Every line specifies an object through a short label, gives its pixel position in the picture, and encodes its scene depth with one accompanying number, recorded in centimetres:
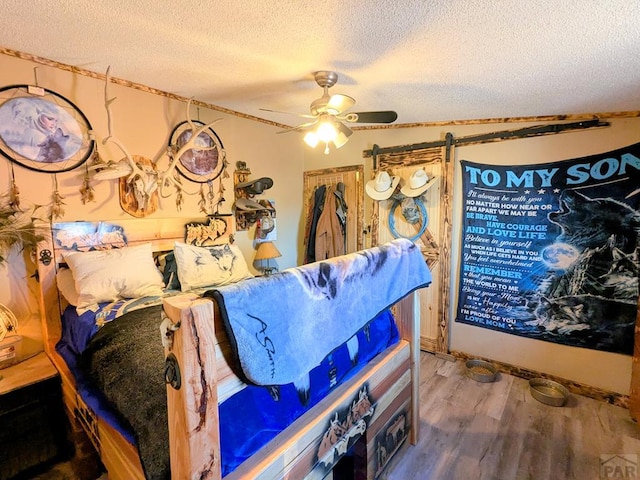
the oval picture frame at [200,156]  272
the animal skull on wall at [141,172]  219
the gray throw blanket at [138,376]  97
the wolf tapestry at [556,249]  221
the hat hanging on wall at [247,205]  314
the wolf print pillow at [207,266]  233
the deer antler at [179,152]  252
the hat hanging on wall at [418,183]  295
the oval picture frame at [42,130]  192
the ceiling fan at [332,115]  195
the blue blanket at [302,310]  87
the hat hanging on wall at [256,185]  307
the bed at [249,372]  80
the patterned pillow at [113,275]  192
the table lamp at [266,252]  328
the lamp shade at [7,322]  179
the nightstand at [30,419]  161
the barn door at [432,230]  297
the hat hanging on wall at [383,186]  311
